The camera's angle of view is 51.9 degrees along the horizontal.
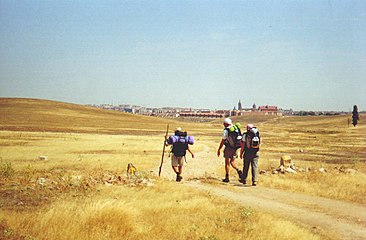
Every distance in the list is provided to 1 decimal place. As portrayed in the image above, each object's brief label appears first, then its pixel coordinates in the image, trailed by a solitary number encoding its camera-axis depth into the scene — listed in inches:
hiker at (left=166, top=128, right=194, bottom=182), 550.3
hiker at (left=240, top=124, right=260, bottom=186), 539.4
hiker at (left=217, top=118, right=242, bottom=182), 549.3
